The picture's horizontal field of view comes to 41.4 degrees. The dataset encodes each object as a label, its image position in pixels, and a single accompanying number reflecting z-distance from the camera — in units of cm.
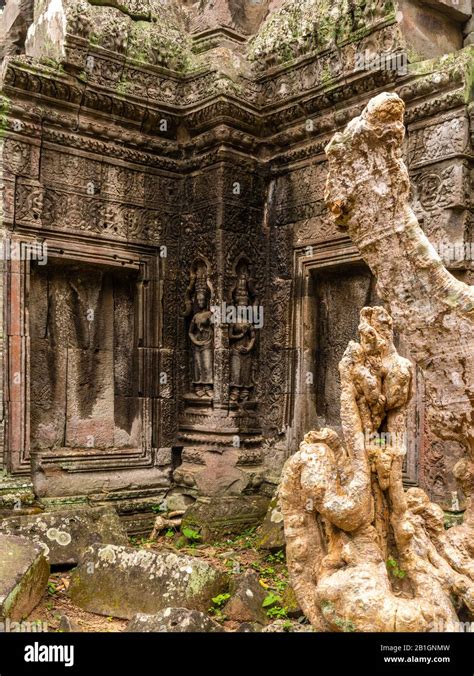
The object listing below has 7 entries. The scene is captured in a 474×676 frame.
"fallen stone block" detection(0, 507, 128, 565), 517
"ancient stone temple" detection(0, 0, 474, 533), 592
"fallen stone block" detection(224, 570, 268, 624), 409
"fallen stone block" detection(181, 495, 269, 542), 596
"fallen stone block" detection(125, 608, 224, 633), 334
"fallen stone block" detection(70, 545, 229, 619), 410
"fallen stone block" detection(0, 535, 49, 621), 378
